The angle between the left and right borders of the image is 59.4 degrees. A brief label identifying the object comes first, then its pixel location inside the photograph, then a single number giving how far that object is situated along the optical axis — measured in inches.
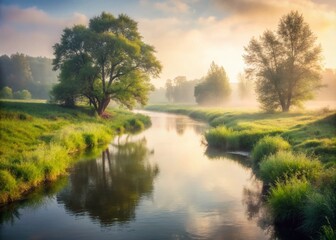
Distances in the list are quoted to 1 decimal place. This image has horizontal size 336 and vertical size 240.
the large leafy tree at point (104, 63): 1732.3
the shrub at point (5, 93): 3562.0
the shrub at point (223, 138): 1089.4
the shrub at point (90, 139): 1159.2
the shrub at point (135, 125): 1861.5
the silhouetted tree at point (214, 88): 4042.8
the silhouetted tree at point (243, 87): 5629.9
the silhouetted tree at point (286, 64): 1894.7
